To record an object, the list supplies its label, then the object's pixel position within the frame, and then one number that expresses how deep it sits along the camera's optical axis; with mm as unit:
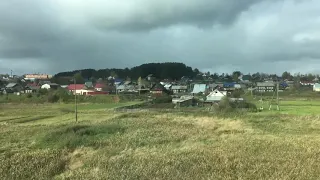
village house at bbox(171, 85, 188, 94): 124625
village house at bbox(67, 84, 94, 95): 107938
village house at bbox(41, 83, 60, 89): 120625
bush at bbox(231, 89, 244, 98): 76819
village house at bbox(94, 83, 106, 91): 115375
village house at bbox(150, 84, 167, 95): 104156
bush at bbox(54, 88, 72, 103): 85344
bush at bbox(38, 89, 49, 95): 95850
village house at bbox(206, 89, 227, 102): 70000
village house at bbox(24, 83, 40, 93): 117831
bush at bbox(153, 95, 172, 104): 75638
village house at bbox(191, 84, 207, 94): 108562
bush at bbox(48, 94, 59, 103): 85312
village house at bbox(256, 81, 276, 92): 113188
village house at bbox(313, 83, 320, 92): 107212
